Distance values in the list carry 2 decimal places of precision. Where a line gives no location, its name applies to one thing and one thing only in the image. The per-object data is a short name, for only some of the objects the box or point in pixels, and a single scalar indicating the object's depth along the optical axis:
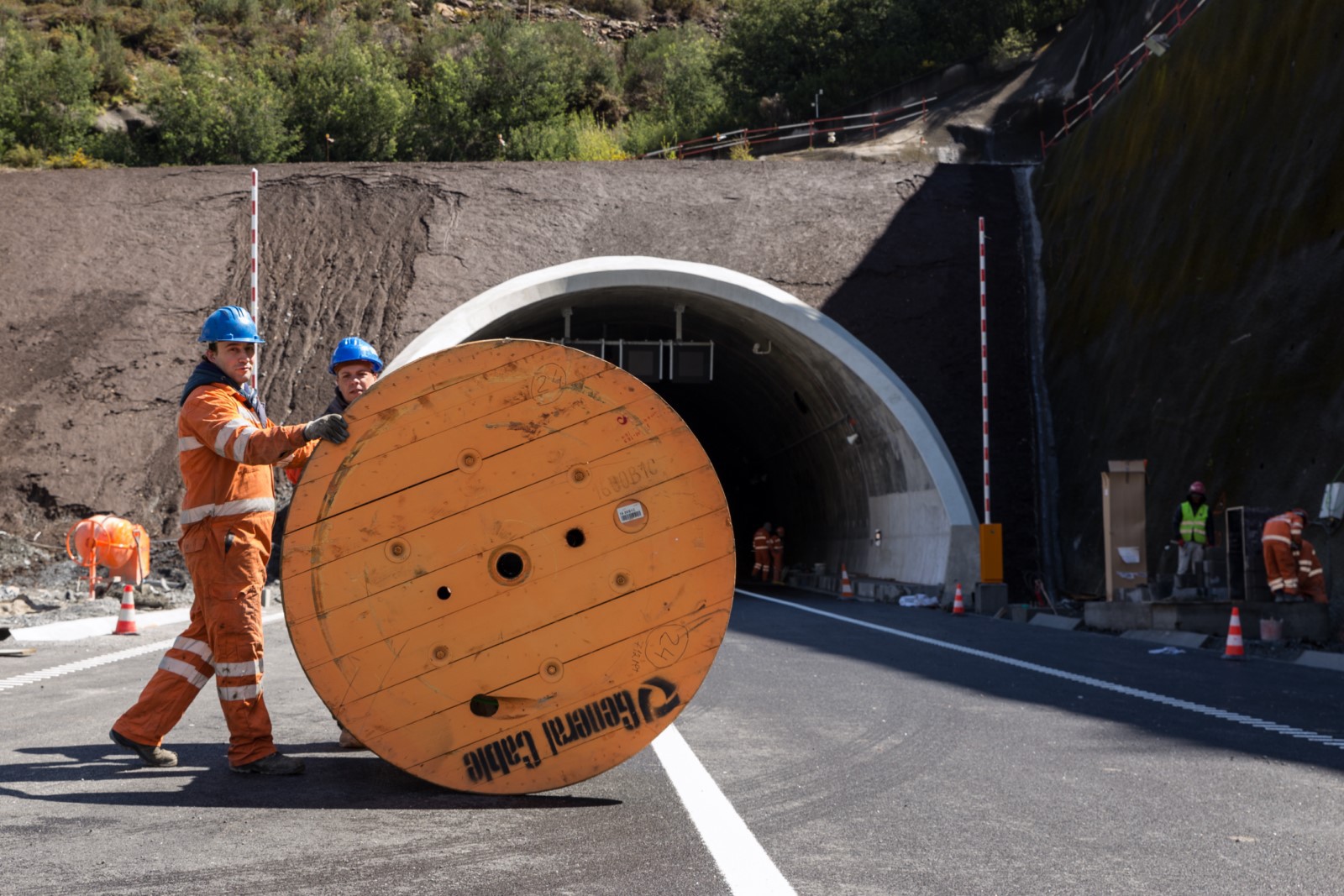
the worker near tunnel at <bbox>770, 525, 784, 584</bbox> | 32.12
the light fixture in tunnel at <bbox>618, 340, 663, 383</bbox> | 24.17
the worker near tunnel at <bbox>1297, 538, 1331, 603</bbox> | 13.52
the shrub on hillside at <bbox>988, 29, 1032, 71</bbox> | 45.06
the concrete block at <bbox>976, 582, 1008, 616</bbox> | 18.69
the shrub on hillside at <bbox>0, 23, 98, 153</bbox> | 47.53
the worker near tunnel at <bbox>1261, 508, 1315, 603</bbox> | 13.42
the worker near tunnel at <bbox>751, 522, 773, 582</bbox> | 32.47
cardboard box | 16.25
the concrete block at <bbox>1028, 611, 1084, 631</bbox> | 15.75
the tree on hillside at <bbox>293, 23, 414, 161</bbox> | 51.38
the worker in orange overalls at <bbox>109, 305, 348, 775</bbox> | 5.65
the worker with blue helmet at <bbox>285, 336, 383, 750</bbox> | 6.67
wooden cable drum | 5.21
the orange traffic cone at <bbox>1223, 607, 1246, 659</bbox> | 11.73
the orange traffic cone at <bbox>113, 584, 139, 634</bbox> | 12.99
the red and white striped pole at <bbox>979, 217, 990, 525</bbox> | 21.17
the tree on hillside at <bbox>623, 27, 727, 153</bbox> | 52.12
